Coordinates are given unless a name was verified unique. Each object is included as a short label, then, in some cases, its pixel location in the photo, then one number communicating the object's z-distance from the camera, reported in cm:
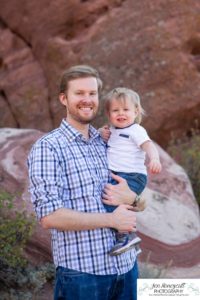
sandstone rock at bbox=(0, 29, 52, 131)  901
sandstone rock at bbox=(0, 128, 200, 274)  488
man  277
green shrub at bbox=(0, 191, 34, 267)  413
